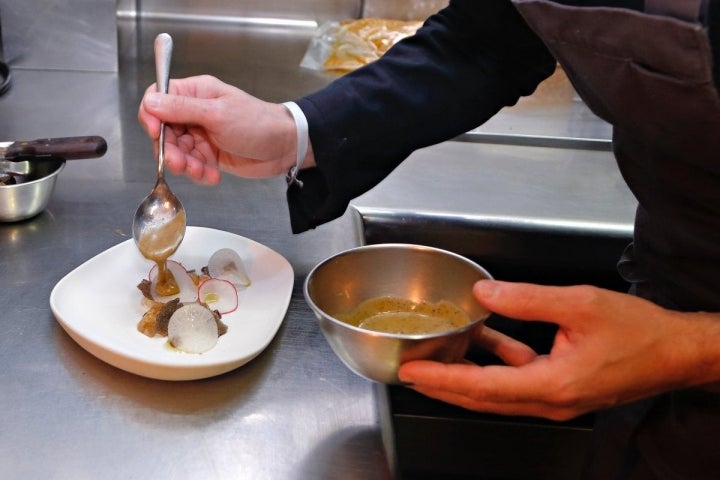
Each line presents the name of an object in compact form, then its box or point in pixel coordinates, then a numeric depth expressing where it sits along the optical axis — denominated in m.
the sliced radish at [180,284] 0.84
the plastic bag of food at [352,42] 1.63
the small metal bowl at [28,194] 0.95
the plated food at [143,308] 0.73
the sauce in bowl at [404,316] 0.74
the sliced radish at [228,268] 0.87
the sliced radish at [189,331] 0.75
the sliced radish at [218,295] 0.84
